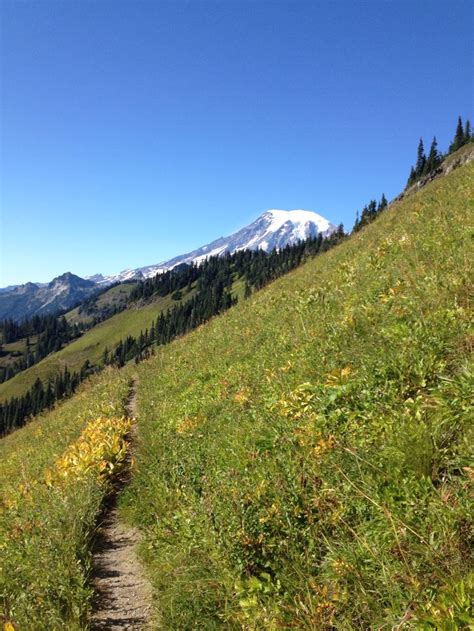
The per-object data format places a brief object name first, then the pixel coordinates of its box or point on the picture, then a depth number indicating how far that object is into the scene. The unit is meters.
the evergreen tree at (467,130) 129.50
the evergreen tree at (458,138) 129.95
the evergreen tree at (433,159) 124.25
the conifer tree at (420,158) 138.43
